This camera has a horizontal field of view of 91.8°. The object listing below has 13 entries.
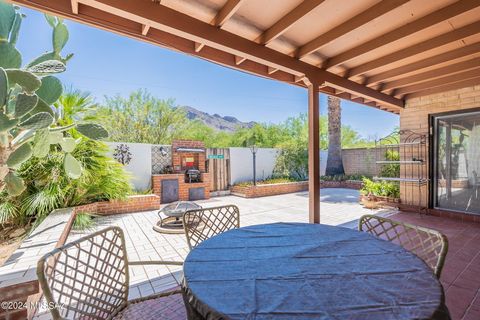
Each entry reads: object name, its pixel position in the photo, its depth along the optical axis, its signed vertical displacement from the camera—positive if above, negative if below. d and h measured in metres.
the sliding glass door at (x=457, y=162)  4.36 -0.06
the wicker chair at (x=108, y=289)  1.17 -0.73
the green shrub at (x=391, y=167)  7.13 -0.23
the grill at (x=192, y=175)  7.42 -0.41
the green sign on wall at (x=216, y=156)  8.35 +0.22
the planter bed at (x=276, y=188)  7.82 -0.99
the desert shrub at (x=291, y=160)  9.95 +0.04
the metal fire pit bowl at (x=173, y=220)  4.10 -1.12
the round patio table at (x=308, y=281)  0.84 -0.54
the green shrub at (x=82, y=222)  4.08 -1.05
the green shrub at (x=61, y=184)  3.79 -0.40
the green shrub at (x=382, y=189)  5.70 -0.74
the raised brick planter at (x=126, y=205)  5.14 -0.99
